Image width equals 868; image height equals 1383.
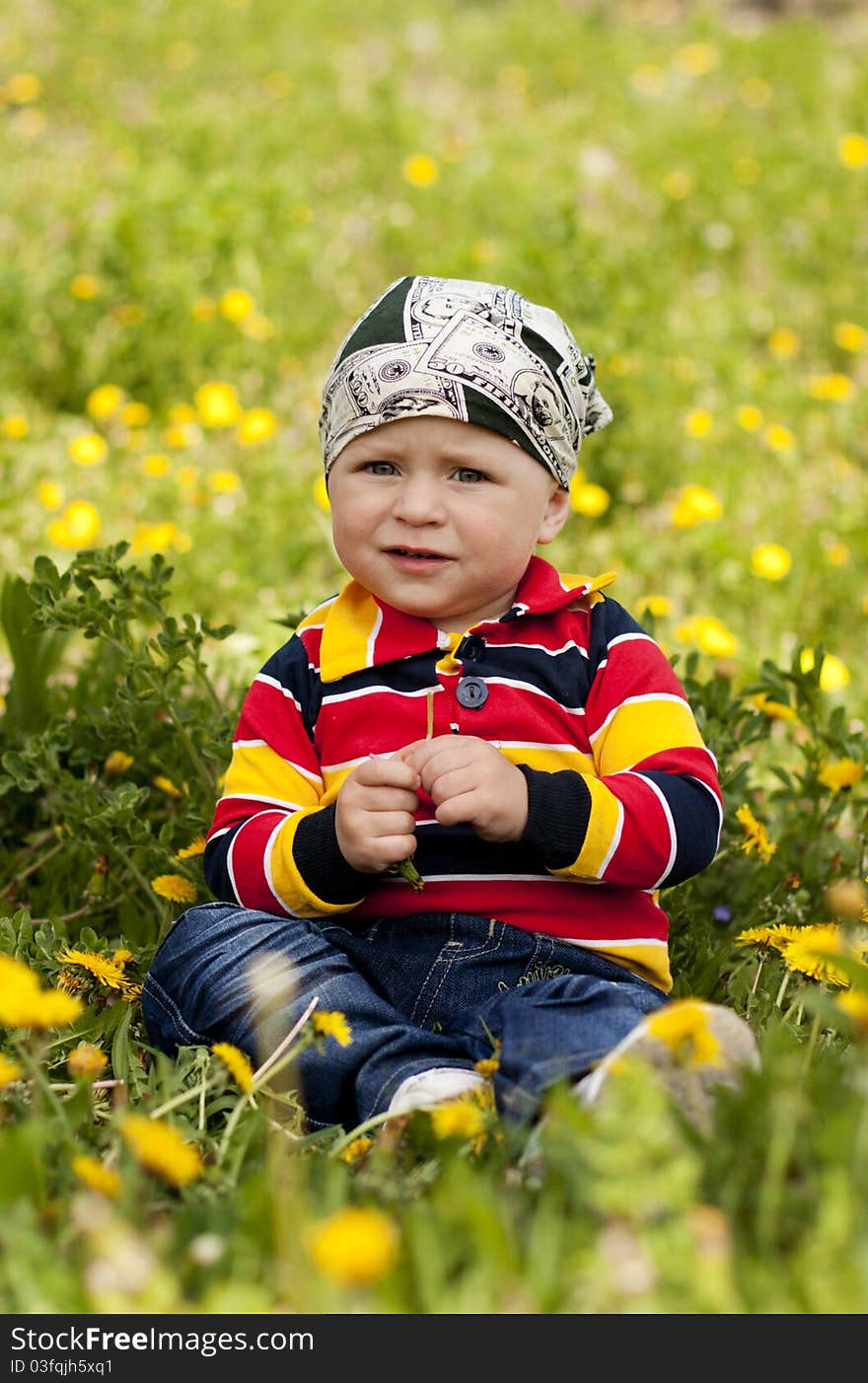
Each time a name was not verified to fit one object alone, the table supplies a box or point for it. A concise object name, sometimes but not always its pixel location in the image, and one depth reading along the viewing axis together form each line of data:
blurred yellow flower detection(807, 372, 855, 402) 4.32
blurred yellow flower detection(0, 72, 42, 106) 6.80
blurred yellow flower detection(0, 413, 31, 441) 3.98
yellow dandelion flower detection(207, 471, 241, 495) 3.80
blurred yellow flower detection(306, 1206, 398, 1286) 0.96
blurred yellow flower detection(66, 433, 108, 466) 3.86
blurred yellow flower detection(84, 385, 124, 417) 4.17
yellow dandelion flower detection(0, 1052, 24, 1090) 1.33
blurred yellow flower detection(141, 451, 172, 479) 3.92
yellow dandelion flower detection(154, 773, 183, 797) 2.53
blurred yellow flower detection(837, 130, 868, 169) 5.49
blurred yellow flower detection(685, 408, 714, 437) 4.00
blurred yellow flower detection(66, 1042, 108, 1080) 1.61
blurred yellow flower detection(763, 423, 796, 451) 4.04
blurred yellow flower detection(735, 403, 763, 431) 4.08
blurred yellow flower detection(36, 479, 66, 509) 3.64
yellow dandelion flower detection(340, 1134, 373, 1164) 1.61
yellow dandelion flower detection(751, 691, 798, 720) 2.63
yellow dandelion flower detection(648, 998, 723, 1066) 1.32
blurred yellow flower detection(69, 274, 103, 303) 4.43
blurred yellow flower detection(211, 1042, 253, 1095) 1.56
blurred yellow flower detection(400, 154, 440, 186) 5.54
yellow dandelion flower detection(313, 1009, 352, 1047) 1.61
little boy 1.86
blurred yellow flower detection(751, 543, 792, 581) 3.47
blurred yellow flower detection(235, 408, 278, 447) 3.94
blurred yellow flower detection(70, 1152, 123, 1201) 1.24
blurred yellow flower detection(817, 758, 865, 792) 2.47
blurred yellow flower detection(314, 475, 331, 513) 3.42
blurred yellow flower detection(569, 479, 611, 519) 3.76
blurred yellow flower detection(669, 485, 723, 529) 3.54
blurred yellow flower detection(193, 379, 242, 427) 4.03
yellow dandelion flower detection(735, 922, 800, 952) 2.01
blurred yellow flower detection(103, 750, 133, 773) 2.57
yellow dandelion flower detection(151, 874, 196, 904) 2.29
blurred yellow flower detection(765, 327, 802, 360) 4.67
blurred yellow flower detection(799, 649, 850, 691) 2.85
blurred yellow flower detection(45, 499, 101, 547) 3.37
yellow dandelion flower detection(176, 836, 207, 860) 2.37
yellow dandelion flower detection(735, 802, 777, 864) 2.38
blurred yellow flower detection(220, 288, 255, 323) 4.45
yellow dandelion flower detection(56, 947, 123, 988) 1.95
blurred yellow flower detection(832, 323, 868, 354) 4.55
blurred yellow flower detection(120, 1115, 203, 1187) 1.19
